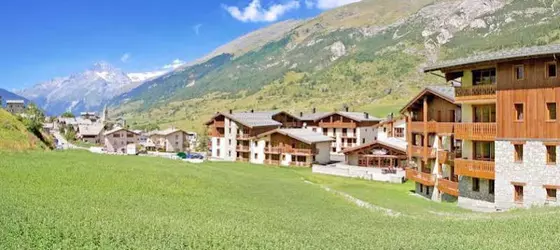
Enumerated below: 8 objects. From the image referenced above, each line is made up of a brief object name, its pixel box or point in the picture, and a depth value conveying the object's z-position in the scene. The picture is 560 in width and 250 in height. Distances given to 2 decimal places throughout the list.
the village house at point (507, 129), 35.22
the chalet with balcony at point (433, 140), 46.96
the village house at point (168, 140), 150.12
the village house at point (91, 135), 173.00
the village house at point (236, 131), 103.88
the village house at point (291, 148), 93.00
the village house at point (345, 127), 107.69
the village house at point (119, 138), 154.12
